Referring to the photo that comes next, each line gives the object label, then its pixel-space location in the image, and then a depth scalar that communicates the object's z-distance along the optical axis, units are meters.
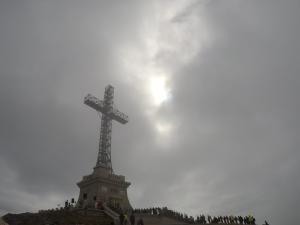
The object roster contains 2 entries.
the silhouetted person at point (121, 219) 30.14
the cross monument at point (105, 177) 47.97
